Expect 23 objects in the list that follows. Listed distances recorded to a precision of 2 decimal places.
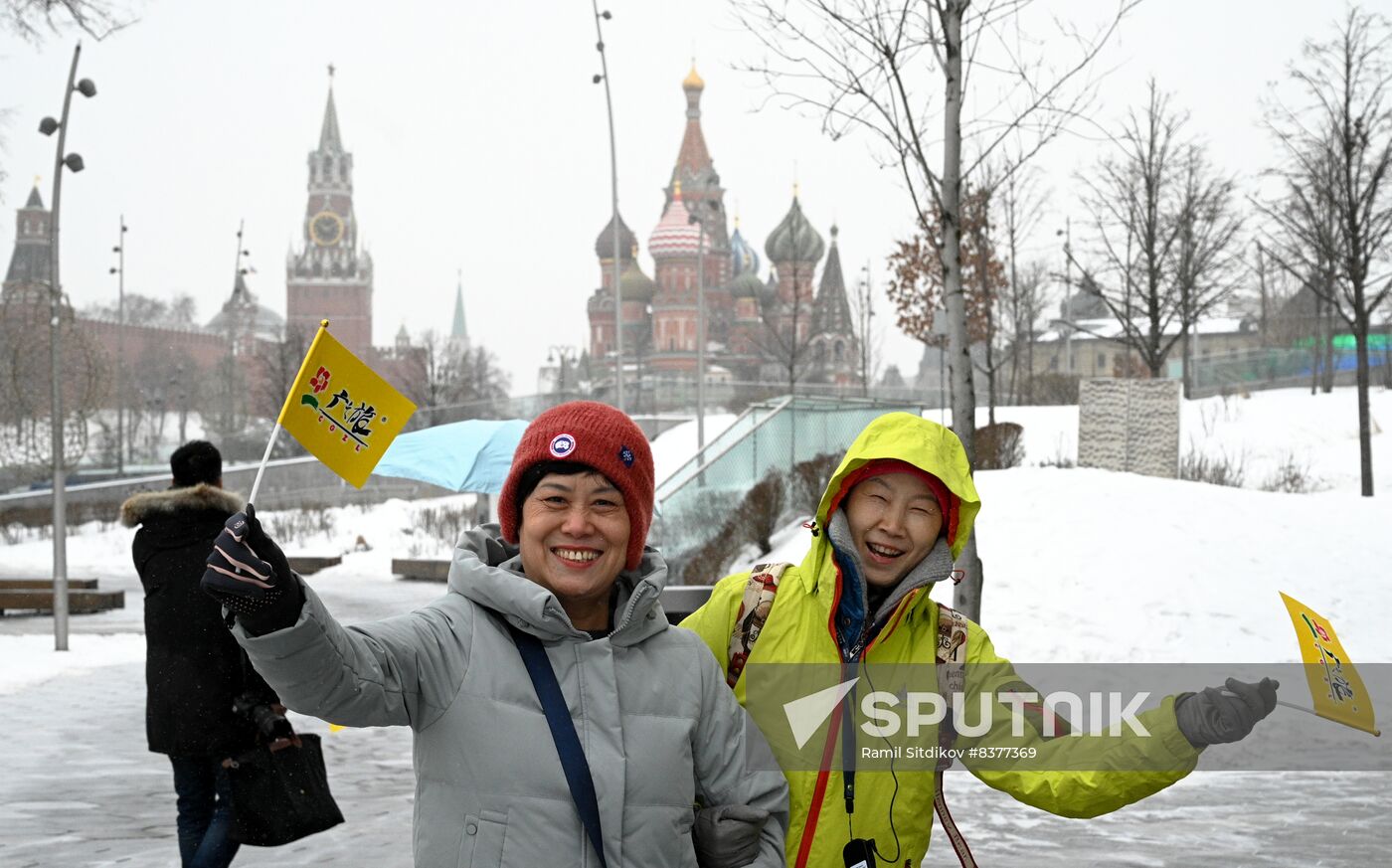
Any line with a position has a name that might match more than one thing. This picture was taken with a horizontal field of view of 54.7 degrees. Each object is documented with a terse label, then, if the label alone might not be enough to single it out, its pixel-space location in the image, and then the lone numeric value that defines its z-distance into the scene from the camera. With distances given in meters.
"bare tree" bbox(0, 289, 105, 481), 24.97
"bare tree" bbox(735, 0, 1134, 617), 8.88
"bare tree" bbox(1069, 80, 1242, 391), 23.69
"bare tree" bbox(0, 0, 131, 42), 12.57
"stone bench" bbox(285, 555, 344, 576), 23.50
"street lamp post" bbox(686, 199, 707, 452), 24.92
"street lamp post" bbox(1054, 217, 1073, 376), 23.69
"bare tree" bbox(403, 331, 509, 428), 35.62
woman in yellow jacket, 2.90
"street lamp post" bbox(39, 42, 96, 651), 13.37
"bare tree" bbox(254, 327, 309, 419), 47.22
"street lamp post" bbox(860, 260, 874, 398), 47.06
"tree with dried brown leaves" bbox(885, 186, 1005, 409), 25.59
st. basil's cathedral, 91.50
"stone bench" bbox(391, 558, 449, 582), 21.16
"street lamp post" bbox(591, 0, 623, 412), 22.10
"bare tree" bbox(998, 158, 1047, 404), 29.80
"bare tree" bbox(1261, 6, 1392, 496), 17.39
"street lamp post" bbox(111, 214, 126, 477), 44.94
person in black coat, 4.80
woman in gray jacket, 2.16
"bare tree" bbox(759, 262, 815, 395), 75.99
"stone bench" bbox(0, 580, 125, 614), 17.88
